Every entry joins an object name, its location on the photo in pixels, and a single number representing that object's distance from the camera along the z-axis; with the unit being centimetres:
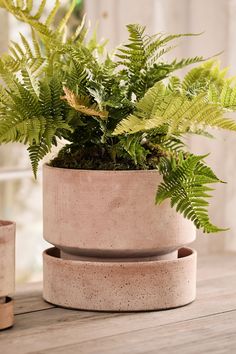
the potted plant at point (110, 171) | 118
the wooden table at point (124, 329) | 109
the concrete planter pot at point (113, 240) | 120
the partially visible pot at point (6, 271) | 114
